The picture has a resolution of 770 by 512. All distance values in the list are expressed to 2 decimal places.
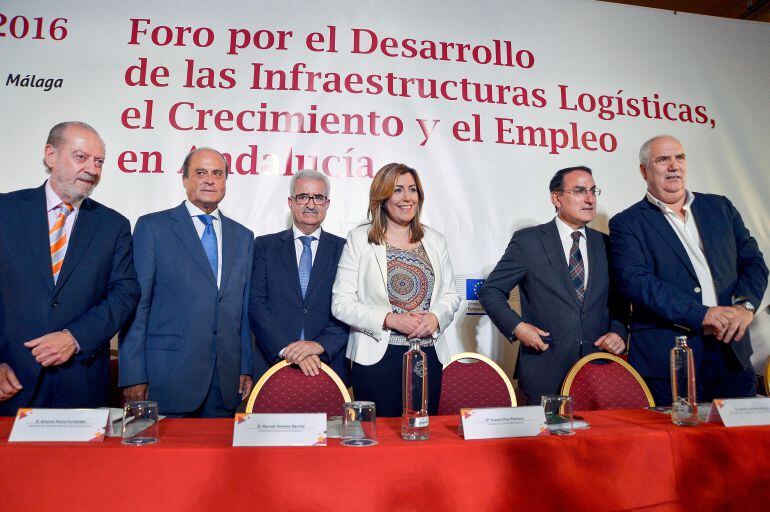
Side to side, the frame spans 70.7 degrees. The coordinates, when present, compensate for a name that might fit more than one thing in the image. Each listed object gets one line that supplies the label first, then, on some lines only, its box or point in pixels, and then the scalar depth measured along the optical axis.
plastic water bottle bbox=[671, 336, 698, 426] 1.46
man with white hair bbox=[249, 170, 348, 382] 2.39
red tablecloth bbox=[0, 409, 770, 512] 1.12
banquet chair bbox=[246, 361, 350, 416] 1.89
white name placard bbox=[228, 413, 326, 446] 1.22
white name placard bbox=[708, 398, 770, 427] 1.41
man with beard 2.00
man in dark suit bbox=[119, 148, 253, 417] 2.28
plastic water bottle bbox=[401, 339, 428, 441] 1.40
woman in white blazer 2.15
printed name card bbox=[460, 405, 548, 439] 1.30
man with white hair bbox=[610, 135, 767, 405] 2.28
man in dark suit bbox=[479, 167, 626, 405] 2.47
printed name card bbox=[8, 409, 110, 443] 1.24
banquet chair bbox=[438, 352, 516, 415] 2.12
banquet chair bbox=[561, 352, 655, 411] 2.05
